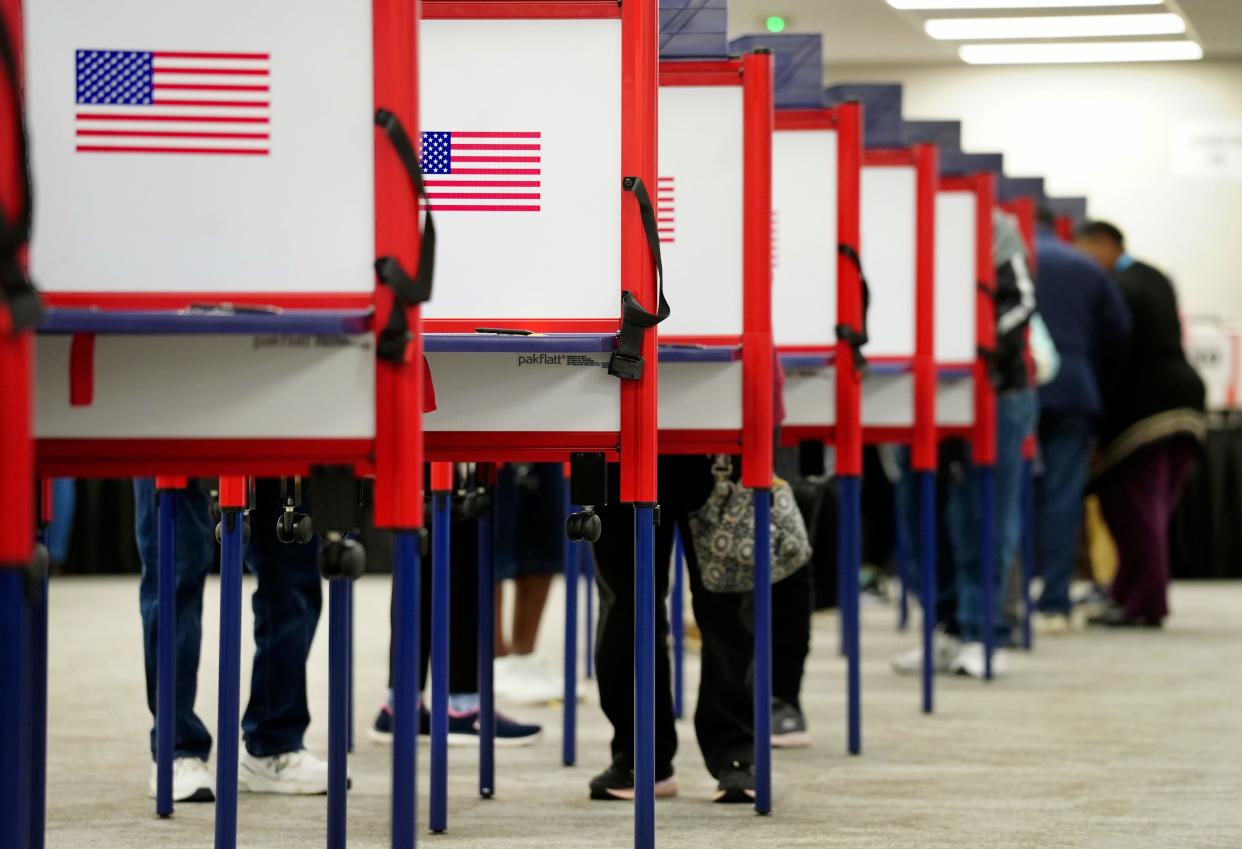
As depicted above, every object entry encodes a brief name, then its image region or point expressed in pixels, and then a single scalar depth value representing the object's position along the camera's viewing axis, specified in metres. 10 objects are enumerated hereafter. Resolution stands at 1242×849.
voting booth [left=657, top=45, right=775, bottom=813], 7.09
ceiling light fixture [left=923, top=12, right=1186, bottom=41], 21.70
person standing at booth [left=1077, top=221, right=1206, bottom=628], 15.77
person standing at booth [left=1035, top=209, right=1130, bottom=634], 14.72
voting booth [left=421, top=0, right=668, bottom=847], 5.70
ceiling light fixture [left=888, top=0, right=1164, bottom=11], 20.61
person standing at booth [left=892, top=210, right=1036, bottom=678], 11.98
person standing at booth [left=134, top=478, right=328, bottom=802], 7.31
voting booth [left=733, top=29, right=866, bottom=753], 8.56
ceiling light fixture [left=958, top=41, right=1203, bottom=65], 23.44
